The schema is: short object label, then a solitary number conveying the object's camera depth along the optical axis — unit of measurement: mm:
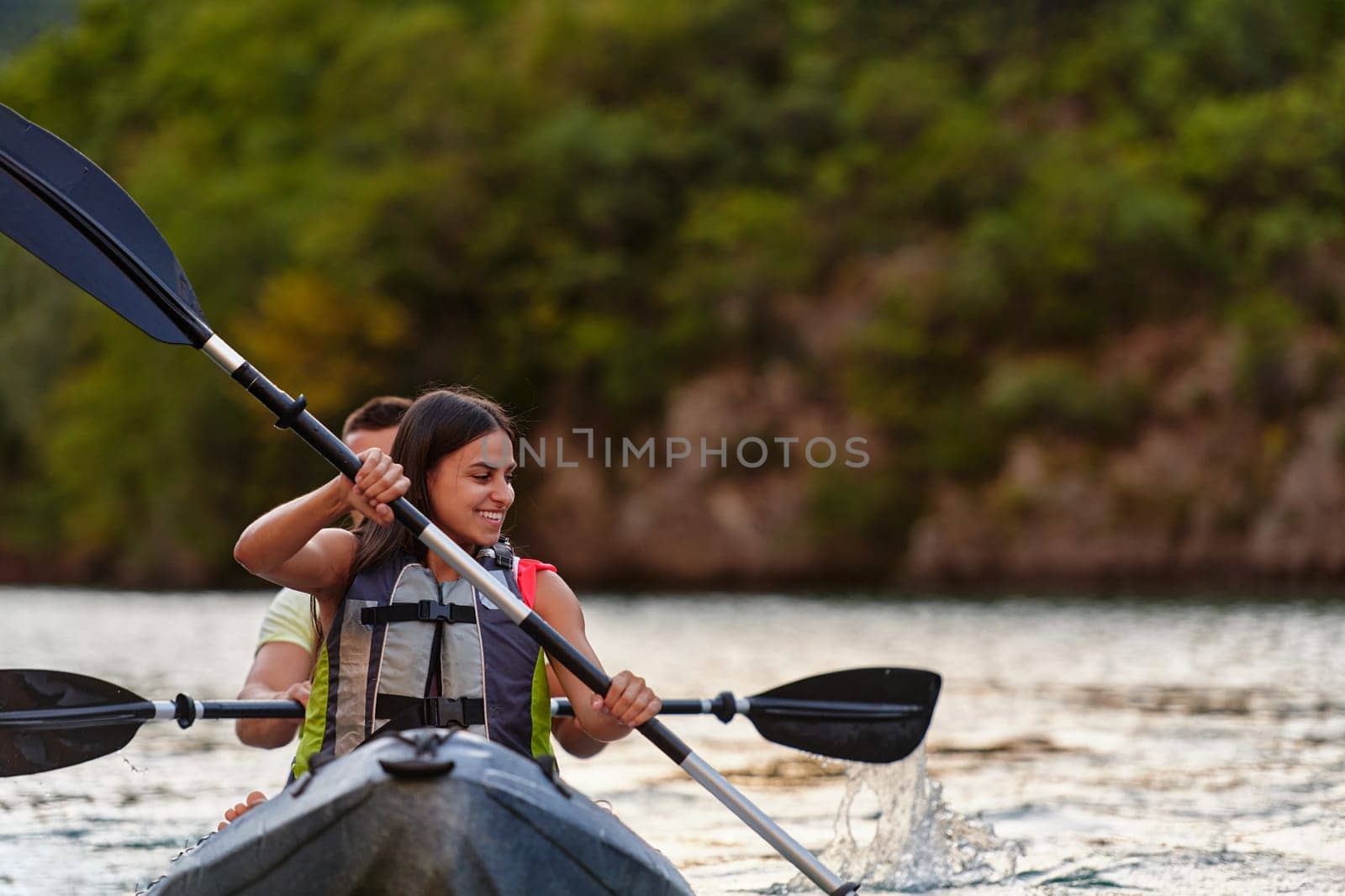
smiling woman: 7094
